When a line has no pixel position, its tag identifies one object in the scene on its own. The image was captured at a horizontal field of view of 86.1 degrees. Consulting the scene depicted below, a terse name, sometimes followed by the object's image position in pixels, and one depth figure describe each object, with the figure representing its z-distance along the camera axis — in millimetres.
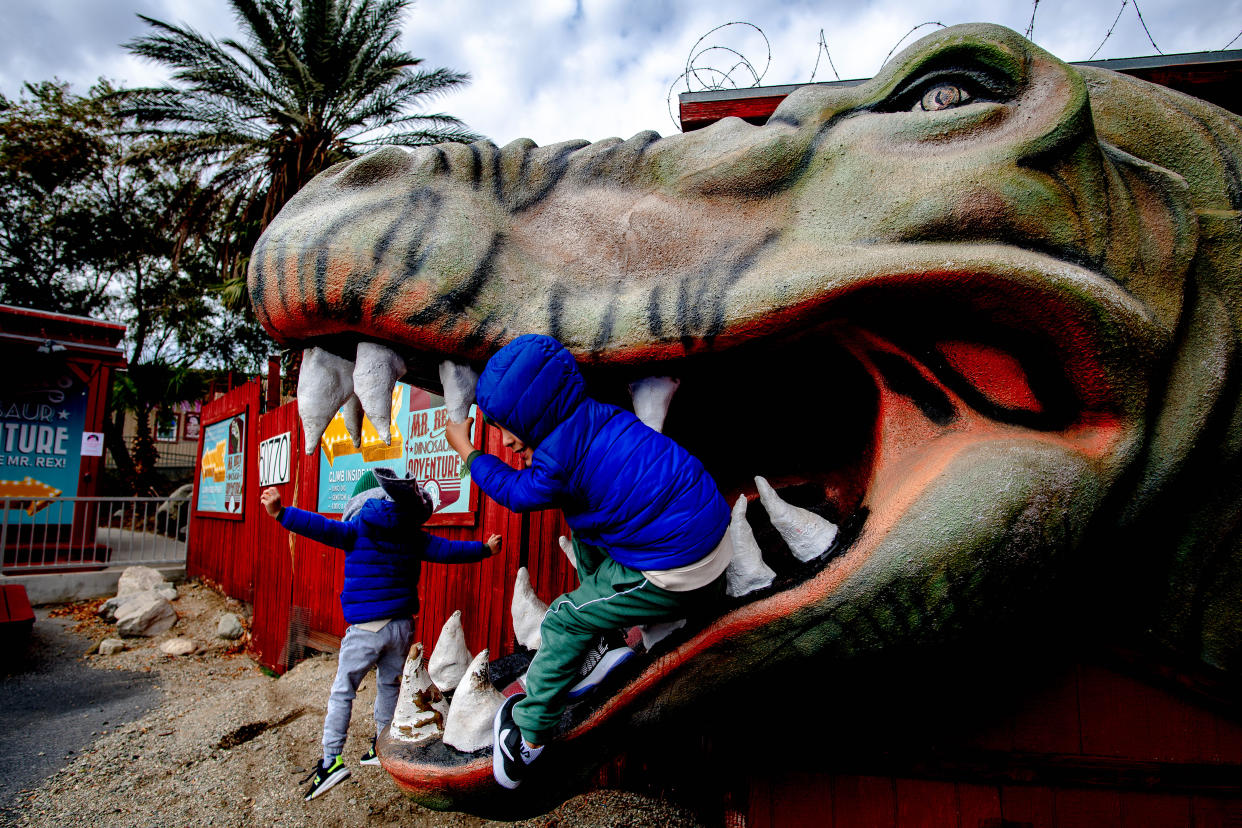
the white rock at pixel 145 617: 7566
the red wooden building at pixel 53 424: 10531
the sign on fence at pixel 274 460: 6664
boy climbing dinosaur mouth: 1273
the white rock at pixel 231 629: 7453
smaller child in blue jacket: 3164
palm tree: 11930
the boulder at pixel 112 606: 8273
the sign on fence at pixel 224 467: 8742
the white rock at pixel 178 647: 6980
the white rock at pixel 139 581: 9086
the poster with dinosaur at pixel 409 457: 4129
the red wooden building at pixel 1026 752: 1738
